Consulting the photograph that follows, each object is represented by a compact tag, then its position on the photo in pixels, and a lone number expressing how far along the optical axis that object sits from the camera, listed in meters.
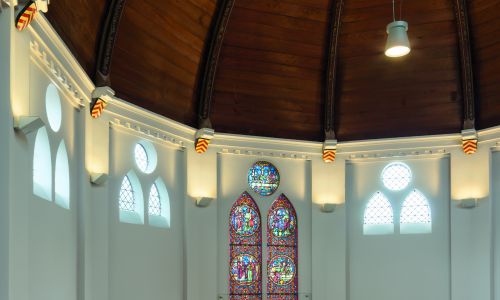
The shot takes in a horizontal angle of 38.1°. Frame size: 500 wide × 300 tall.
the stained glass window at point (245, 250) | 21.36
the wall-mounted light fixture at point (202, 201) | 20.34
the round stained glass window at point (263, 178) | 21.94
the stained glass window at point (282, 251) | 21.73
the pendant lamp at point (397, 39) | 12.27
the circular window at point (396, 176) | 22.02
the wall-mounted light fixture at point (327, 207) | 21.81
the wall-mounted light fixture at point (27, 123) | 10.99
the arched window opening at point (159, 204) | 19.05
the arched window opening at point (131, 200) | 17.80
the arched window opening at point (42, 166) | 12.77
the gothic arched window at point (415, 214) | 21.52
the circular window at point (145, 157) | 18.75
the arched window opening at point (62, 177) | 14.31
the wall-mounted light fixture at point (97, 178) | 16.14
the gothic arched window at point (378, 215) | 21.95
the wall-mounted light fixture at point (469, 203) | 20.34
